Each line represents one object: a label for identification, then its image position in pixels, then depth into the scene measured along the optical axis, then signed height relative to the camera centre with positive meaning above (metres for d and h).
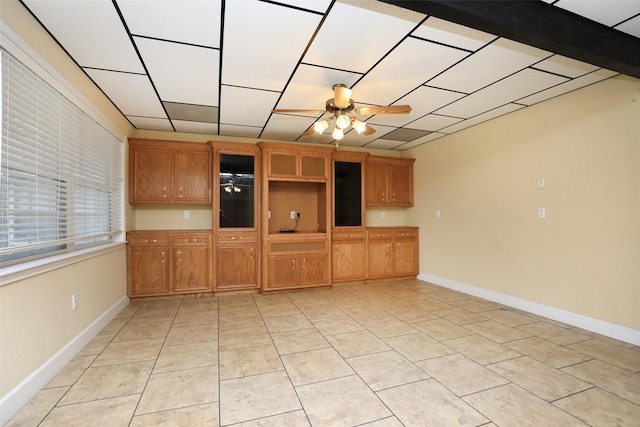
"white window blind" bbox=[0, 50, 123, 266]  1.82 +0.36
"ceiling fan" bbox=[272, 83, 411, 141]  2.77 +1.04
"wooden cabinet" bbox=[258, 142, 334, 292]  4.48 -0.10
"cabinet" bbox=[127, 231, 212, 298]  4.02 -0.67
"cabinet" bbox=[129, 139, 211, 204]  4.17 +0.65
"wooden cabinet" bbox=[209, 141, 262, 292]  4.34 -0.01
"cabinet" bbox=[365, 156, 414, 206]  5.36 +0.63
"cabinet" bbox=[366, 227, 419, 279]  5.17 -0.68
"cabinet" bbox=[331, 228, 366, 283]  4.91 -0.70
